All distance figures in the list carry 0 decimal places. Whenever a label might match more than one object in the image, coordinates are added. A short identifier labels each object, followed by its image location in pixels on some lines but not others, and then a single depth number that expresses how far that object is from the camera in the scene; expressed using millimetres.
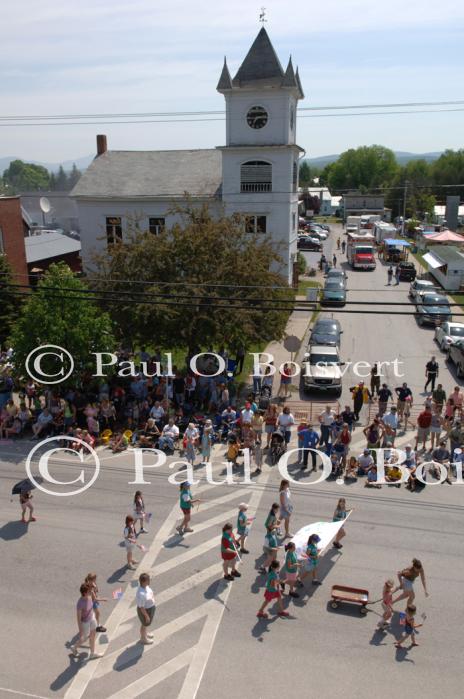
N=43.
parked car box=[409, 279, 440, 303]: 37547
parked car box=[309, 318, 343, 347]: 25906
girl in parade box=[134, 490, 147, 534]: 13078
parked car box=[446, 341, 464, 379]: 23681
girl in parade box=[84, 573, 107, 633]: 9898
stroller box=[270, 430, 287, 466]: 17281
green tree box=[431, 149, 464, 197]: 120569
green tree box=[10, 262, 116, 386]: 18797
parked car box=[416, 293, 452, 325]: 31822
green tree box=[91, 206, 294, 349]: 20391
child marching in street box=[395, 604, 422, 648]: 9836
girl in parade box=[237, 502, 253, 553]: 12389
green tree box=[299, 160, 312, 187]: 181125
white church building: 33031
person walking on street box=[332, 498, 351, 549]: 12727
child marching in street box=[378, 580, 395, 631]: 10383
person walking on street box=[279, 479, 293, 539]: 13109
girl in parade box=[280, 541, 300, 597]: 11227
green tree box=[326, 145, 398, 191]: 166750
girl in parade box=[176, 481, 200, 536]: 13094
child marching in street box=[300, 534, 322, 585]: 11391
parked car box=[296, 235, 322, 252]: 65375
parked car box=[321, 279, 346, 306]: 37156
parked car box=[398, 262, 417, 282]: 47031
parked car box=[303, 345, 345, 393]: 22156
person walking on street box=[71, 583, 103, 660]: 9688
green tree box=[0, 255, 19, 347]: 26672
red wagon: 10758
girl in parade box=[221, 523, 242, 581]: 11438
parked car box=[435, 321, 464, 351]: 26962
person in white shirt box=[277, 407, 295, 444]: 17750
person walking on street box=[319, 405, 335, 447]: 17172
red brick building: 30453
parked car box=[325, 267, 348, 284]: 42338
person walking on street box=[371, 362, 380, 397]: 21391
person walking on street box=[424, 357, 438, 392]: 21641
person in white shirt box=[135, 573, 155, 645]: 9977
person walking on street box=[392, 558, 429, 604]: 10461
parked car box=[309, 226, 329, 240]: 77625
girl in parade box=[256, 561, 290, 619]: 10516
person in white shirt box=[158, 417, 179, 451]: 17953
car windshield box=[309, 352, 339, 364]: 23300
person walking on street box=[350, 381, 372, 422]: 19703
